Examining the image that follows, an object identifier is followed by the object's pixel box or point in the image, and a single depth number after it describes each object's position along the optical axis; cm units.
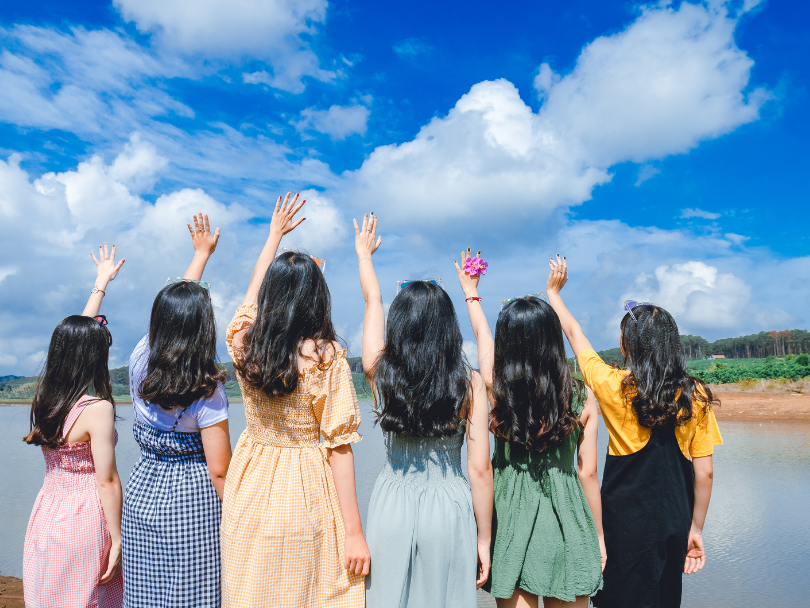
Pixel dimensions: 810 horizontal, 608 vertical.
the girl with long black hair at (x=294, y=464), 208
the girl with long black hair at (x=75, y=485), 250
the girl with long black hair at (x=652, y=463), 260
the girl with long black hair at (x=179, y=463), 225
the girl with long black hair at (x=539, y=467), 232
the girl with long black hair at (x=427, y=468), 217
